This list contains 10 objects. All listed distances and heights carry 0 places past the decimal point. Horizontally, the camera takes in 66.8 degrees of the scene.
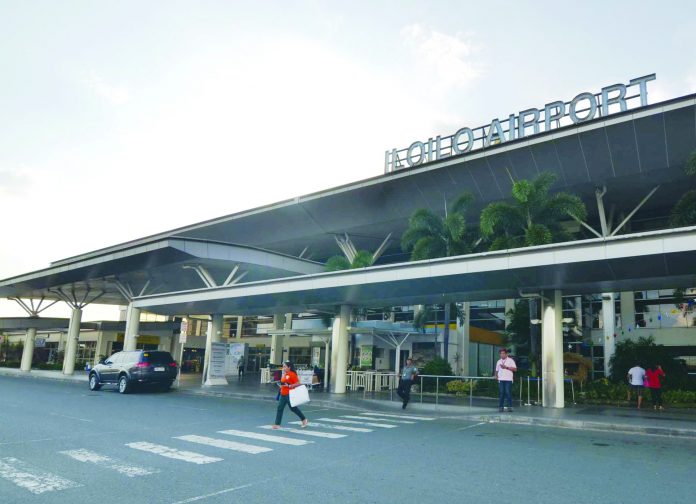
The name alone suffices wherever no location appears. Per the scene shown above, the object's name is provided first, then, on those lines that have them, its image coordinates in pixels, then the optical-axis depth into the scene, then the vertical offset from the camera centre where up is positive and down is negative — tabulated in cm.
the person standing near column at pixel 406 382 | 1791 -104
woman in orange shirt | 1219 -101
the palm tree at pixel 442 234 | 2686 +615
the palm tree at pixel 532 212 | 2372 +650
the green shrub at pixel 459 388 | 2616 -169
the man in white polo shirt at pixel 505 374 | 1578 -54
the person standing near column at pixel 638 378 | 1969 -62
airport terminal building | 1705 +401
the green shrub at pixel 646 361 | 2502 +7
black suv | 2277 -135
